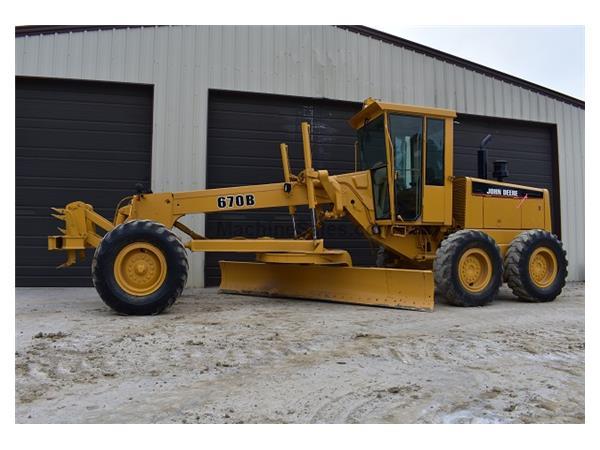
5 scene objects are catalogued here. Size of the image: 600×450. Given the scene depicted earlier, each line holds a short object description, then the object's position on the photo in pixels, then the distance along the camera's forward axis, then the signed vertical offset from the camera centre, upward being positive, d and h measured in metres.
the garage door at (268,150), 9.30 +1.69
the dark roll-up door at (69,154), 8.76 +1.47
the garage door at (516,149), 11.06 +2.06
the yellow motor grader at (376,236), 5.54 -0.11
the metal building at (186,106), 8.77 +2.54
